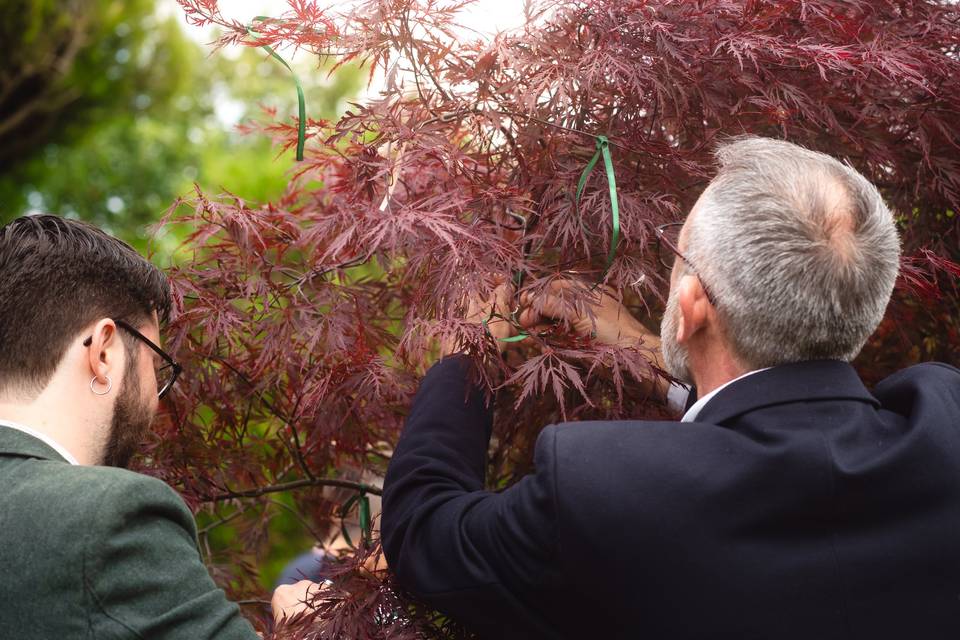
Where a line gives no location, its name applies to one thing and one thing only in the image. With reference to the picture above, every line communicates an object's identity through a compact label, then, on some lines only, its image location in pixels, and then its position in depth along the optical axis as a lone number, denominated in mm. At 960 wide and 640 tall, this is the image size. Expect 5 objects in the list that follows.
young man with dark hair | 1340
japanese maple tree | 1806
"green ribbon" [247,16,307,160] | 1951
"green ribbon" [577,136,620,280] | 1731
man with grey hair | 1365
